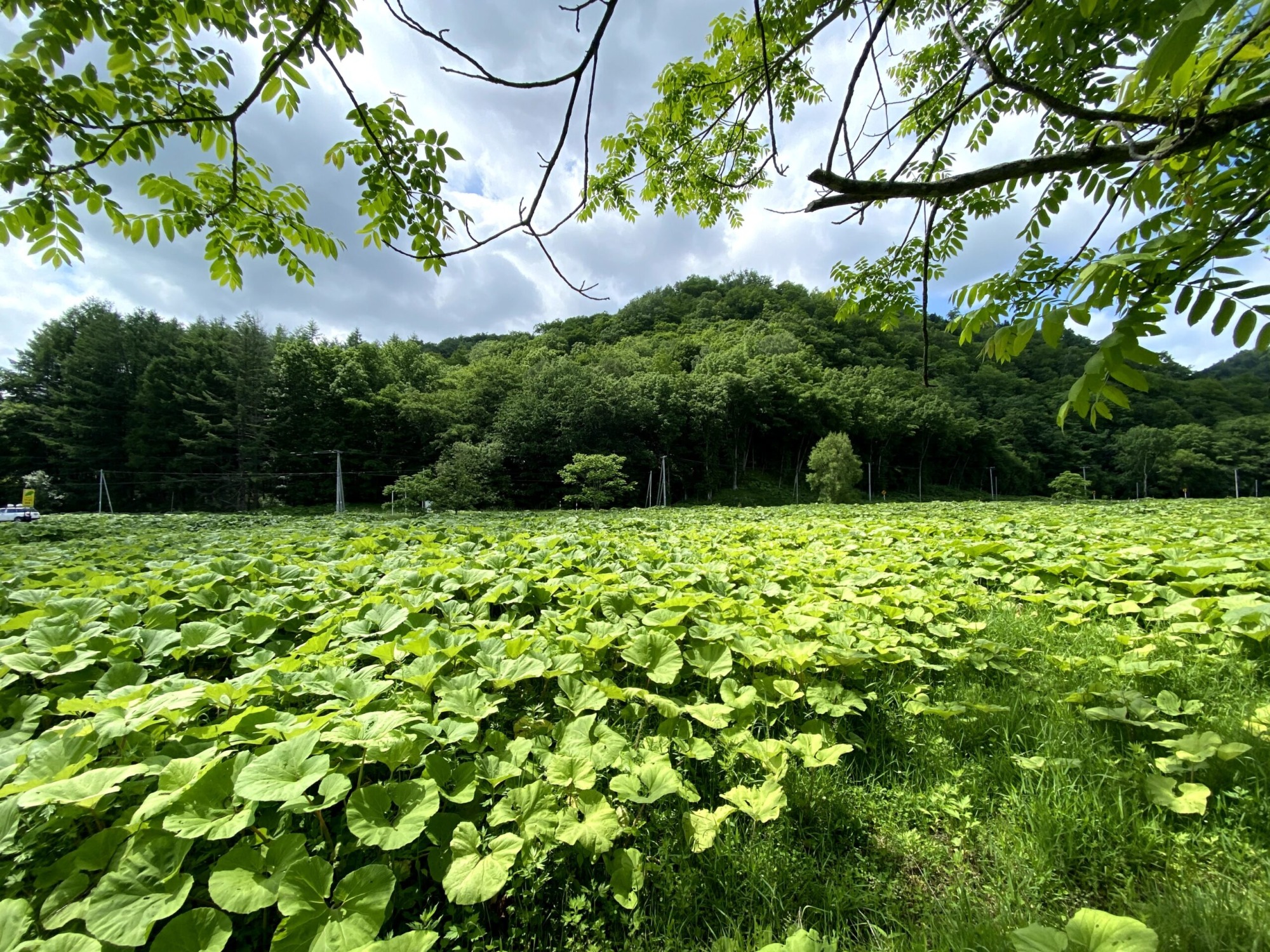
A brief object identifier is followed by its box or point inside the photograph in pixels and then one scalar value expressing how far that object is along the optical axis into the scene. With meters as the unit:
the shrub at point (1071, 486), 42.44
